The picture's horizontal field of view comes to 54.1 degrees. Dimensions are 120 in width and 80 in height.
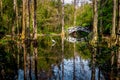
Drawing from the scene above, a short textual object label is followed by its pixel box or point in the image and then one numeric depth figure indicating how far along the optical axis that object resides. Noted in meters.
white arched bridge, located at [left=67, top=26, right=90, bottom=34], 23.84
